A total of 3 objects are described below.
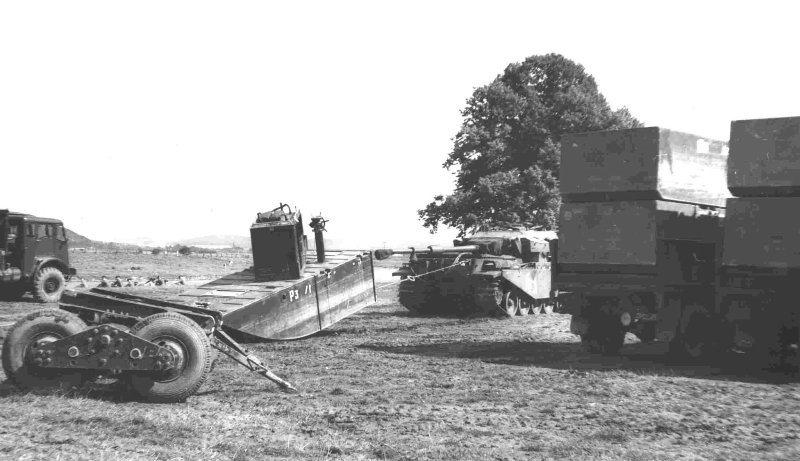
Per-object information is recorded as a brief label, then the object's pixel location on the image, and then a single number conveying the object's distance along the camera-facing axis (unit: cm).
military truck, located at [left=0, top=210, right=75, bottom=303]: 2278
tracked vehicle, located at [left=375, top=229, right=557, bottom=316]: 2042
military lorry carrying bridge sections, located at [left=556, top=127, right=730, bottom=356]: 1248
